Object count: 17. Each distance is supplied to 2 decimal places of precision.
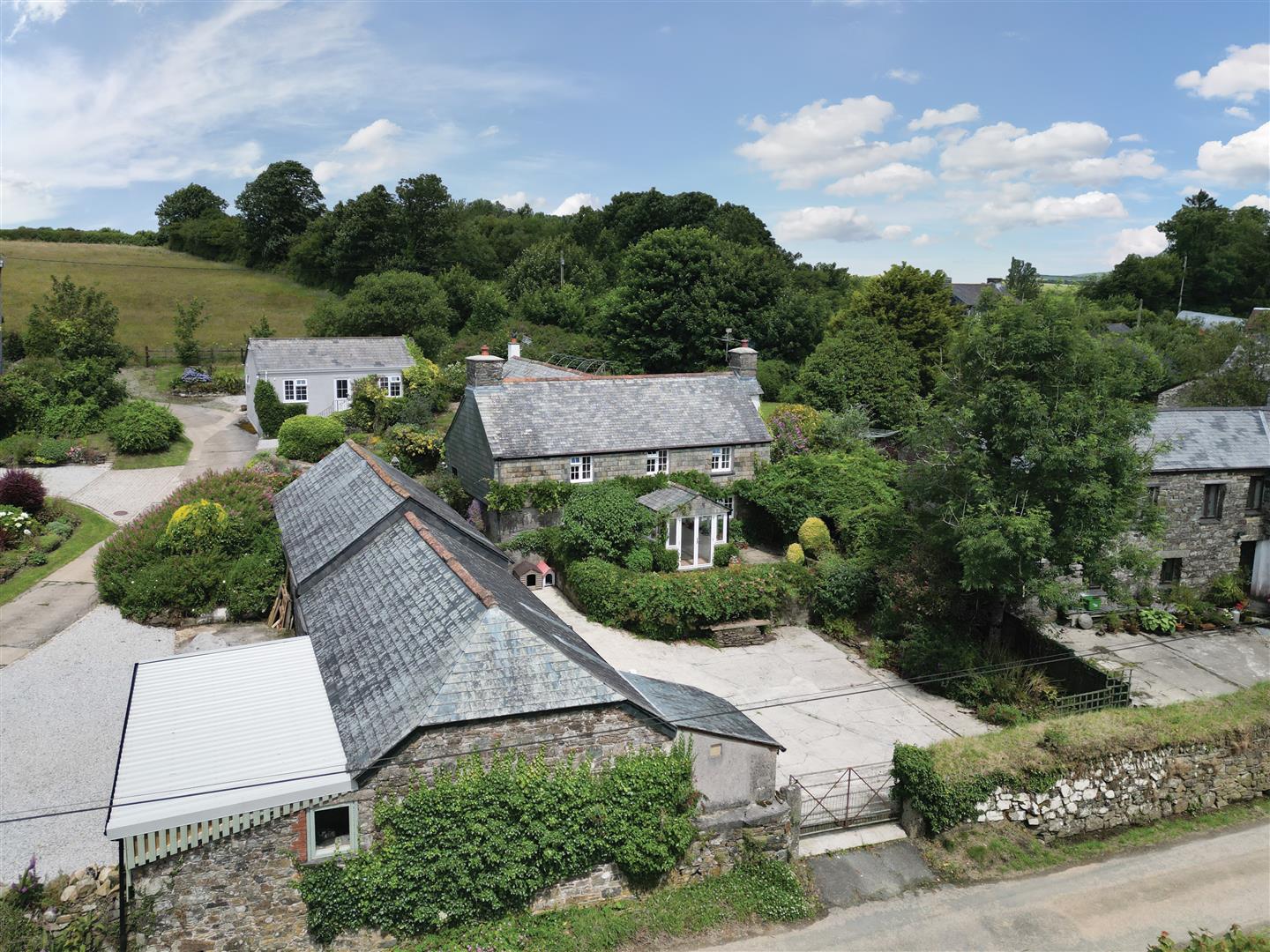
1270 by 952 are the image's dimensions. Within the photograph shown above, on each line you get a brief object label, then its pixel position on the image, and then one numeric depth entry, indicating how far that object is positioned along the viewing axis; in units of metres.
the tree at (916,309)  51.03
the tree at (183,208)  97.25
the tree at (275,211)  85.31
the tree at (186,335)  55.56
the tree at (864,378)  42.88
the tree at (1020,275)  59.88
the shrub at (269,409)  41.97
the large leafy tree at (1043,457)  20.11
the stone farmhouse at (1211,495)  27.09
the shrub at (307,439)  38.22
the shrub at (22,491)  29.44
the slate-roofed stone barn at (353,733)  11.23
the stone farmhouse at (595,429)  29.56
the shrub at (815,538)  28.33
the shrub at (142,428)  38.34
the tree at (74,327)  42.12
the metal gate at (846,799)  15.92
